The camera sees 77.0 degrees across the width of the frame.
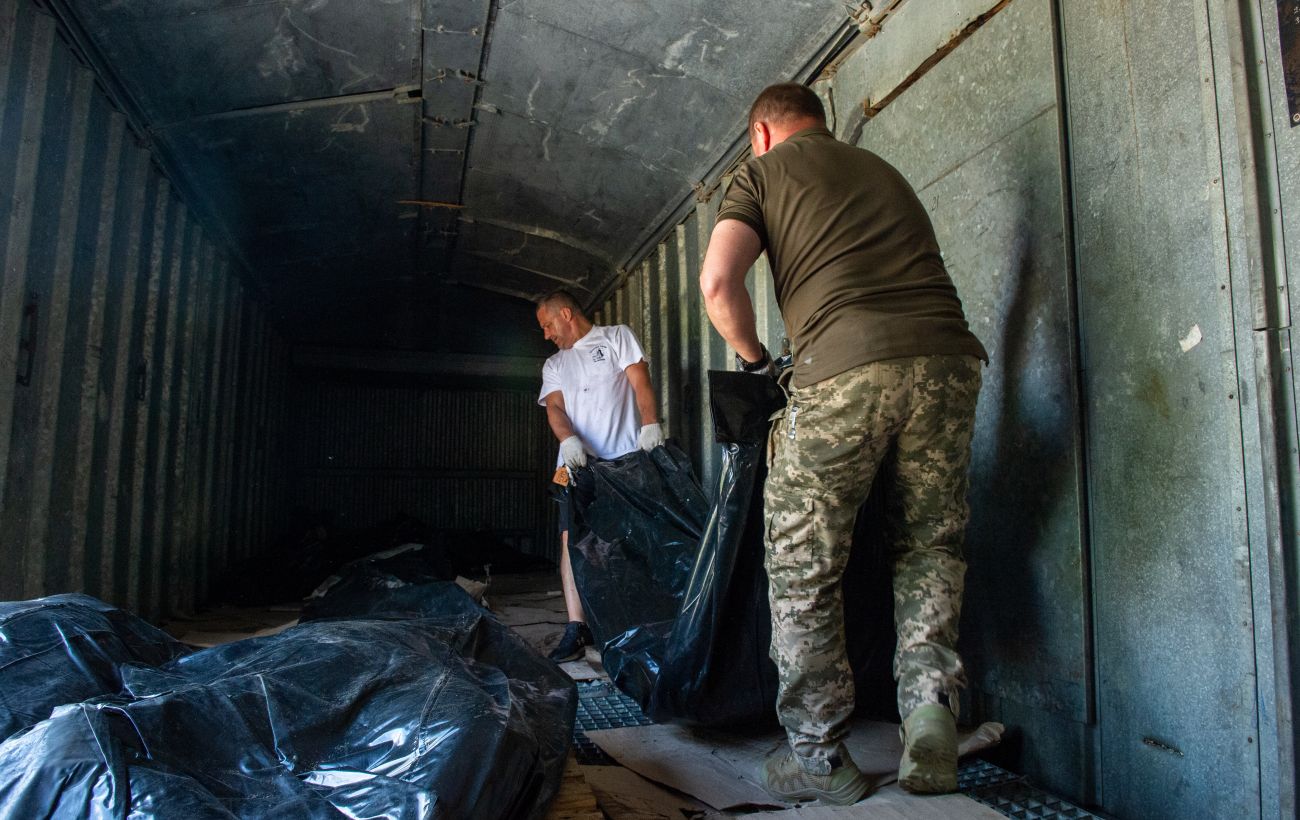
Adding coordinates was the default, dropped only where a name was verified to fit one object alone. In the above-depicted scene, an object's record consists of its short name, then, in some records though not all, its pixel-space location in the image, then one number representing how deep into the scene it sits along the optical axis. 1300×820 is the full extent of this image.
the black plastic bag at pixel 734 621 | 2.16
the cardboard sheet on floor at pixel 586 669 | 2.97
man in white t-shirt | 4.00
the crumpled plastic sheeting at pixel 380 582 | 3.28
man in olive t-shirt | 1.84
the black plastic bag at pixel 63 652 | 1.32
